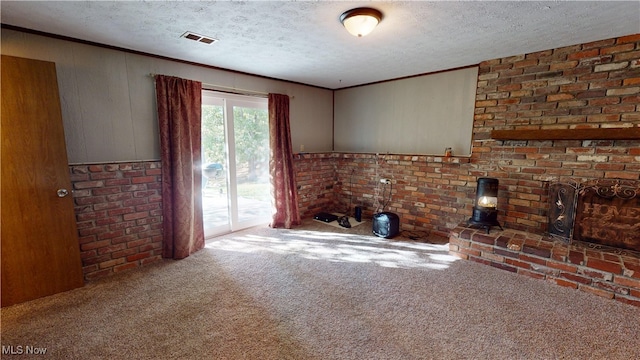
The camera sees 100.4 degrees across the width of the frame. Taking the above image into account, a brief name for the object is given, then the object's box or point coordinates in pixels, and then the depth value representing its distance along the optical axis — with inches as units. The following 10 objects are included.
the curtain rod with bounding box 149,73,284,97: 128.3
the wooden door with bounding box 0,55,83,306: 80.7
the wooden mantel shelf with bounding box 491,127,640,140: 92.0
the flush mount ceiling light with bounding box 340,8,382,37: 72.4
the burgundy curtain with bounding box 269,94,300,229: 153.0
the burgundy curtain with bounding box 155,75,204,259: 112.3
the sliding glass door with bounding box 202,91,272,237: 134.6
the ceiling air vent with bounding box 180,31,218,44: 89.7
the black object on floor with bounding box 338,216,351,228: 161.5
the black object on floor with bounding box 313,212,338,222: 171.3
